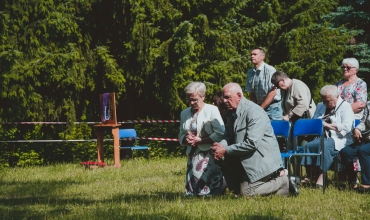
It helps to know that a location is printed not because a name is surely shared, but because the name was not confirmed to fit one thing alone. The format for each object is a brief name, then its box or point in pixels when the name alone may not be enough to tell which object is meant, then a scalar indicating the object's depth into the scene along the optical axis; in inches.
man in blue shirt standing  737.6
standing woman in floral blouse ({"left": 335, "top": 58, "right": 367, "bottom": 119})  714.0
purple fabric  1045.9
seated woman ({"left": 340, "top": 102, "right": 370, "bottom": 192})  639.7
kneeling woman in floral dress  602.6
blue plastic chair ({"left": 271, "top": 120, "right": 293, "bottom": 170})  672.4
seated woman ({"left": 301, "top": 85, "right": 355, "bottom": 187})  669.8
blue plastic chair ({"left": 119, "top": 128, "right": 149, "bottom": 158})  1163.9
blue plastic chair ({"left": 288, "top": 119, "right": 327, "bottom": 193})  642.5
